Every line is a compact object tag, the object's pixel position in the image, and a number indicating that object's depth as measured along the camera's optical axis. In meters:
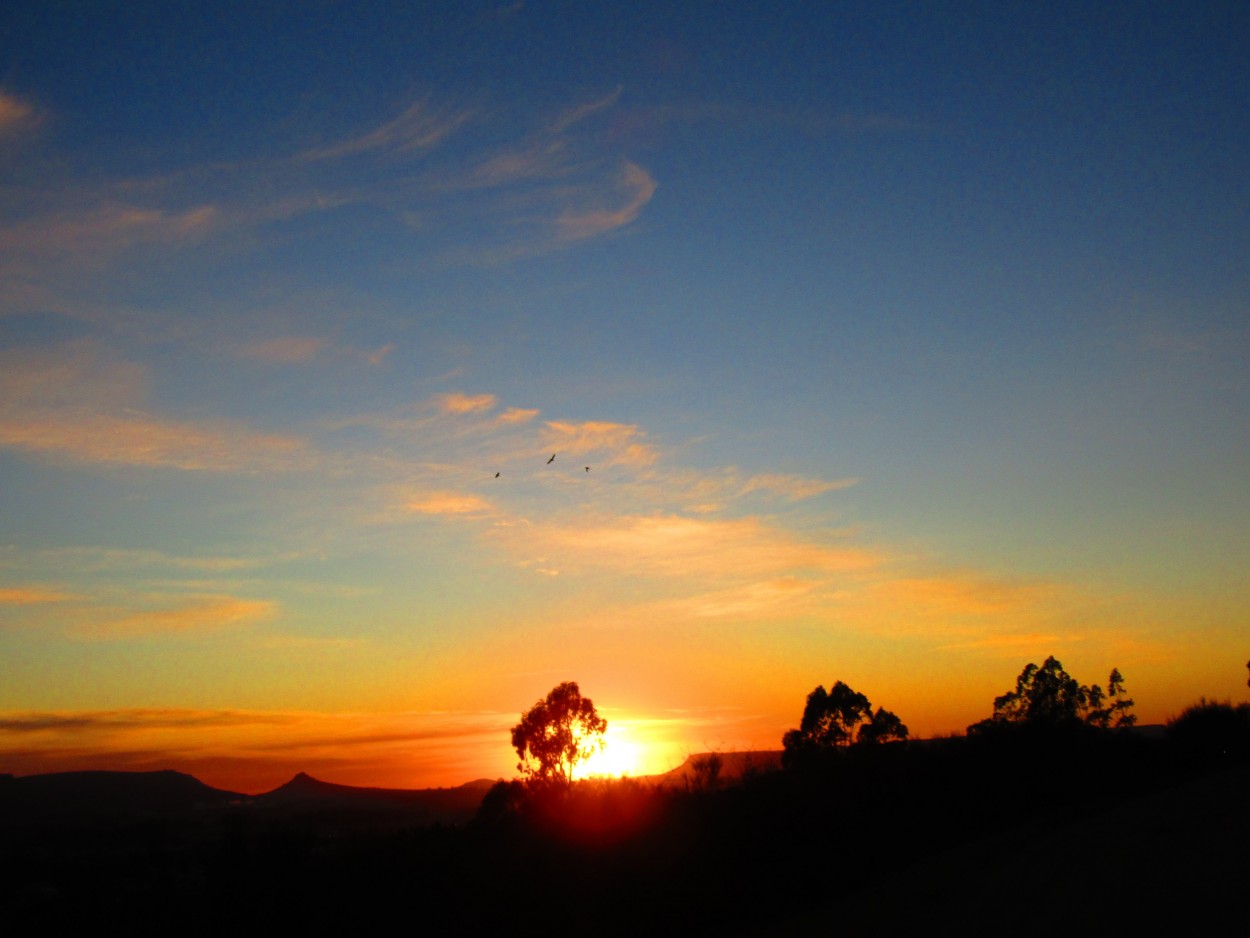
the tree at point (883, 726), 44.56
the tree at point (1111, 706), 48.97
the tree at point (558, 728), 55.00
